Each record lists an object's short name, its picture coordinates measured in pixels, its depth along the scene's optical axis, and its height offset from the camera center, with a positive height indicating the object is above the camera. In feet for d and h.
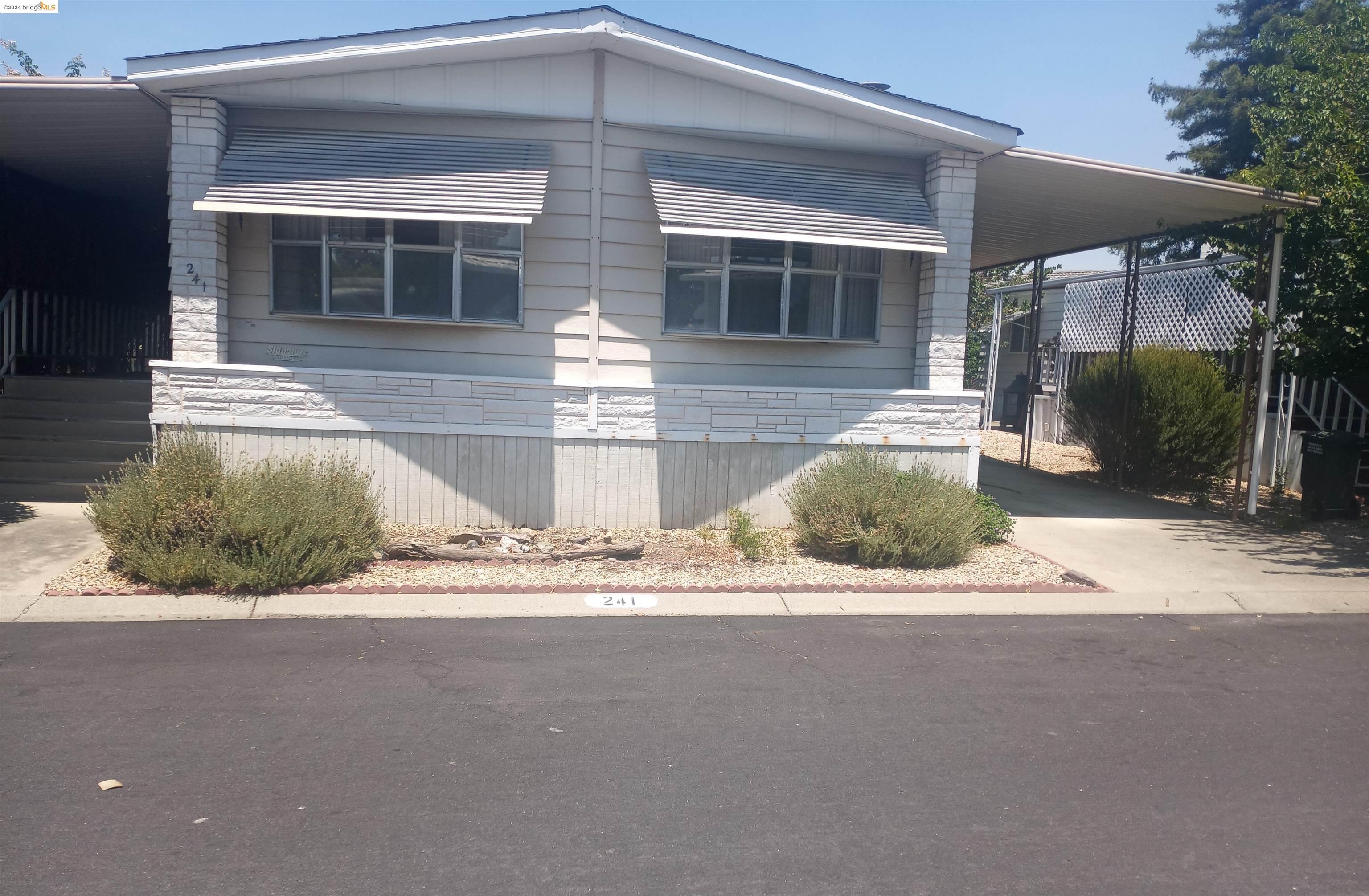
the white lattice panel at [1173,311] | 55.11 +4.74
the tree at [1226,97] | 88.02 +26.22
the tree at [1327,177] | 34.37 +7.59
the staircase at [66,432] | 35.22 -3.01
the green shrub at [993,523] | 32.89 -4.46
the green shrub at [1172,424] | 45.52 -1.45
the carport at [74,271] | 32.89 +3.42
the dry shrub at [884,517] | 29.09 -3.94
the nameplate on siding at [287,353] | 32.56 +0.11
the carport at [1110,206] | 34.17 +7.04
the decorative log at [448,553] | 28.12 -5.23
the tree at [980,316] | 98.78 +6.89
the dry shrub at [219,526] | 24.61 -4.26
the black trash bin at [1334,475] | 39.86 -2.97
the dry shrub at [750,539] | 29.71 -4.91
